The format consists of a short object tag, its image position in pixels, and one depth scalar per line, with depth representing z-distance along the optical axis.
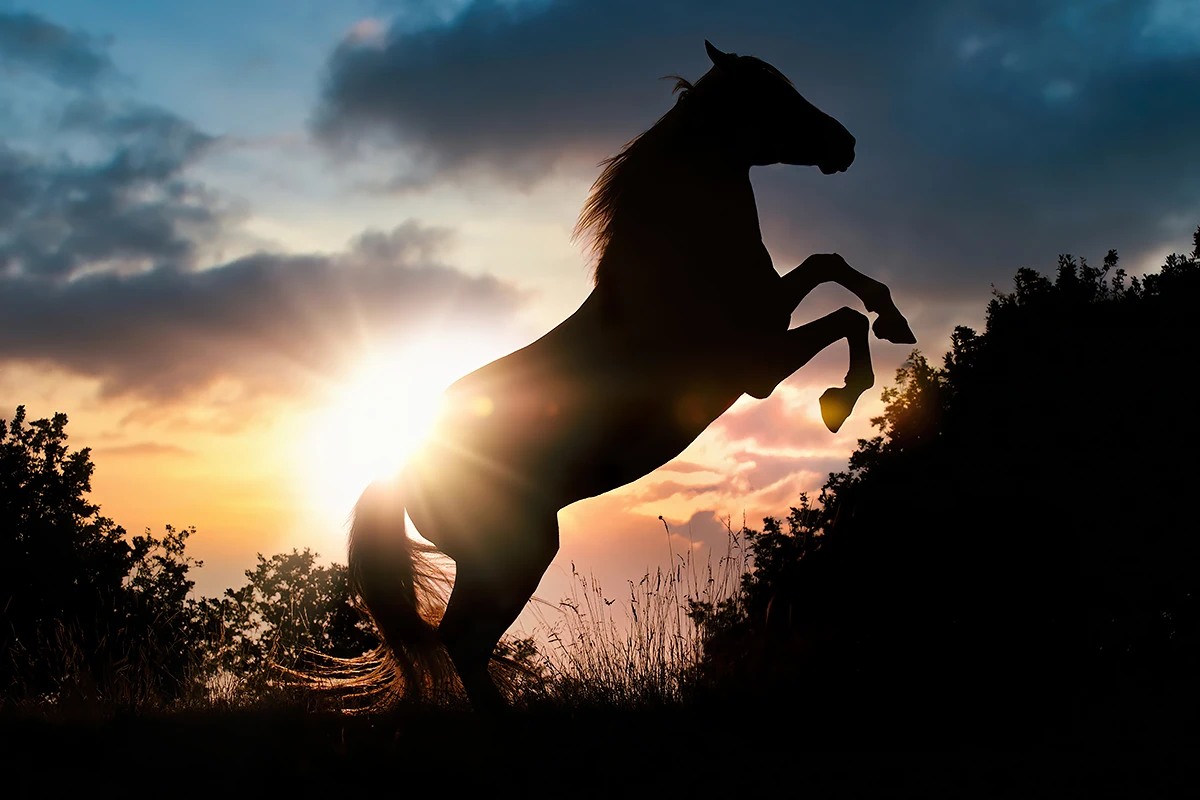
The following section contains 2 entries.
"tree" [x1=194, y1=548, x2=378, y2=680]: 30.86
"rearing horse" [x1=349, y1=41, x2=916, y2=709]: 5.20
